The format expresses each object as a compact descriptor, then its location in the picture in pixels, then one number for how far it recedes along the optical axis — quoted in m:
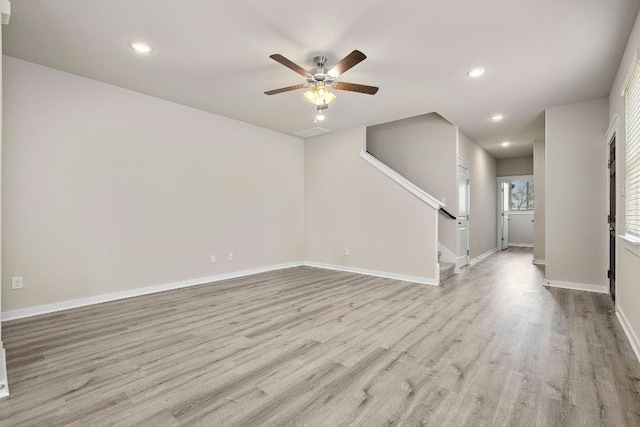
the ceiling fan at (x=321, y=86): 3.09
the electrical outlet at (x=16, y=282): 3.20
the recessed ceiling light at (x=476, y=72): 3.34
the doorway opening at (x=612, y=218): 3.72
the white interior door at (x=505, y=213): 9.14
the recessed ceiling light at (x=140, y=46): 2.89
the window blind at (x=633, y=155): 2.55
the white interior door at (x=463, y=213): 5.94
